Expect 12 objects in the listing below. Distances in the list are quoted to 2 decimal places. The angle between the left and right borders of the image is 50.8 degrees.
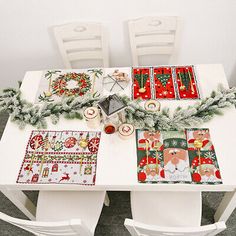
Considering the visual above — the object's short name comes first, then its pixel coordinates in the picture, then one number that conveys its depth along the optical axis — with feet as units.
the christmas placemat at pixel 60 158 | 4.23
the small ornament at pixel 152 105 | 4.73
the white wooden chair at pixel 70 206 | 4.66
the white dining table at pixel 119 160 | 4.07
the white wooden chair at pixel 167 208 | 4.46
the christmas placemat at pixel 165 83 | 5.16
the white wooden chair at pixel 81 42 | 5.98
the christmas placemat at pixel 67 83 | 5.39
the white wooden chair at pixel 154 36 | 5.80
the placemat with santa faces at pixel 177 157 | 4.07
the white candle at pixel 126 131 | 4.42
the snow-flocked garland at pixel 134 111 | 4.58
